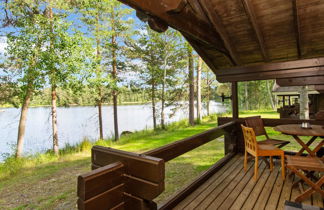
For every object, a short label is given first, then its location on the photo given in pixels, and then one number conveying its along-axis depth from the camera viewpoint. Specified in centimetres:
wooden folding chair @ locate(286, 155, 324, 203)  230
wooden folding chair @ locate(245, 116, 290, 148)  407
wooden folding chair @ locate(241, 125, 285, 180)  302
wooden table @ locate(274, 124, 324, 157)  289
